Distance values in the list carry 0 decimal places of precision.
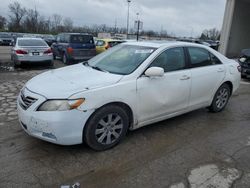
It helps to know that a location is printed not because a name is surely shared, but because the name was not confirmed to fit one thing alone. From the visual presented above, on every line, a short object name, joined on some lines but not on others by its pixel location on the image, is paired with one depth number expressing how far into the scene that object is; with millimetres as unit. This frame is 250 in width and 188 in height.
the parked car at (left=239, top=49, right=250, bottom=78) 8891
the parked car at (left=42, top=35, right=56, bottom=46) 27312
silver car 9320
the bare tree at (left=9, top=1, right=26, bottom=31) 50000
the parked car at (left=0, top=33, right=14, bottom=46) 27250
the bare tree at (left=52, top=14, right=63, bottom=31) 53306
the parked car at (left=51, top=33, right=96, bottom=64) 11469
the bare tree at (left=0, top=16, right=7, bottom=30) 47750
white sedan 2785
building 14600
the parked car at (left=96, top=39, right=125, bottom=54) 13227
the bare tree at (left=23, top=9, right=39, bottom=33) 48031
